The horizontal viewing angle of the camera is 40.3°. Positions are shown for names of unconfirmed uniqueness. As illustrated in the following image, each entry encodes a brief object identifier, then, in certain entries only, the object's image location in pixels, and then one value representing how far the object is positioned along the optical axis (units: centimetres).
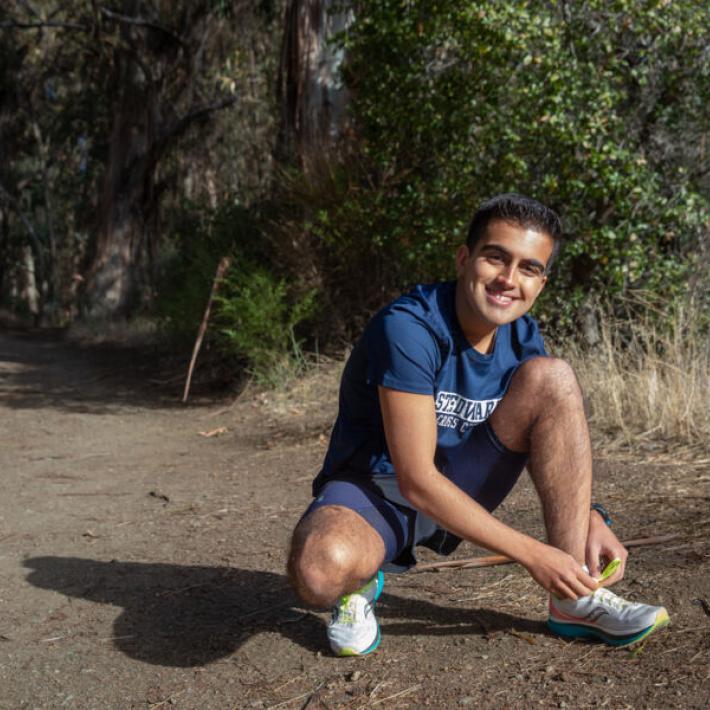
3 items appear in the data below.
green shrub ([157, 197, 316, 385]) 862
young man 278
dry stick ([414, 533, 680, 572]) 390
